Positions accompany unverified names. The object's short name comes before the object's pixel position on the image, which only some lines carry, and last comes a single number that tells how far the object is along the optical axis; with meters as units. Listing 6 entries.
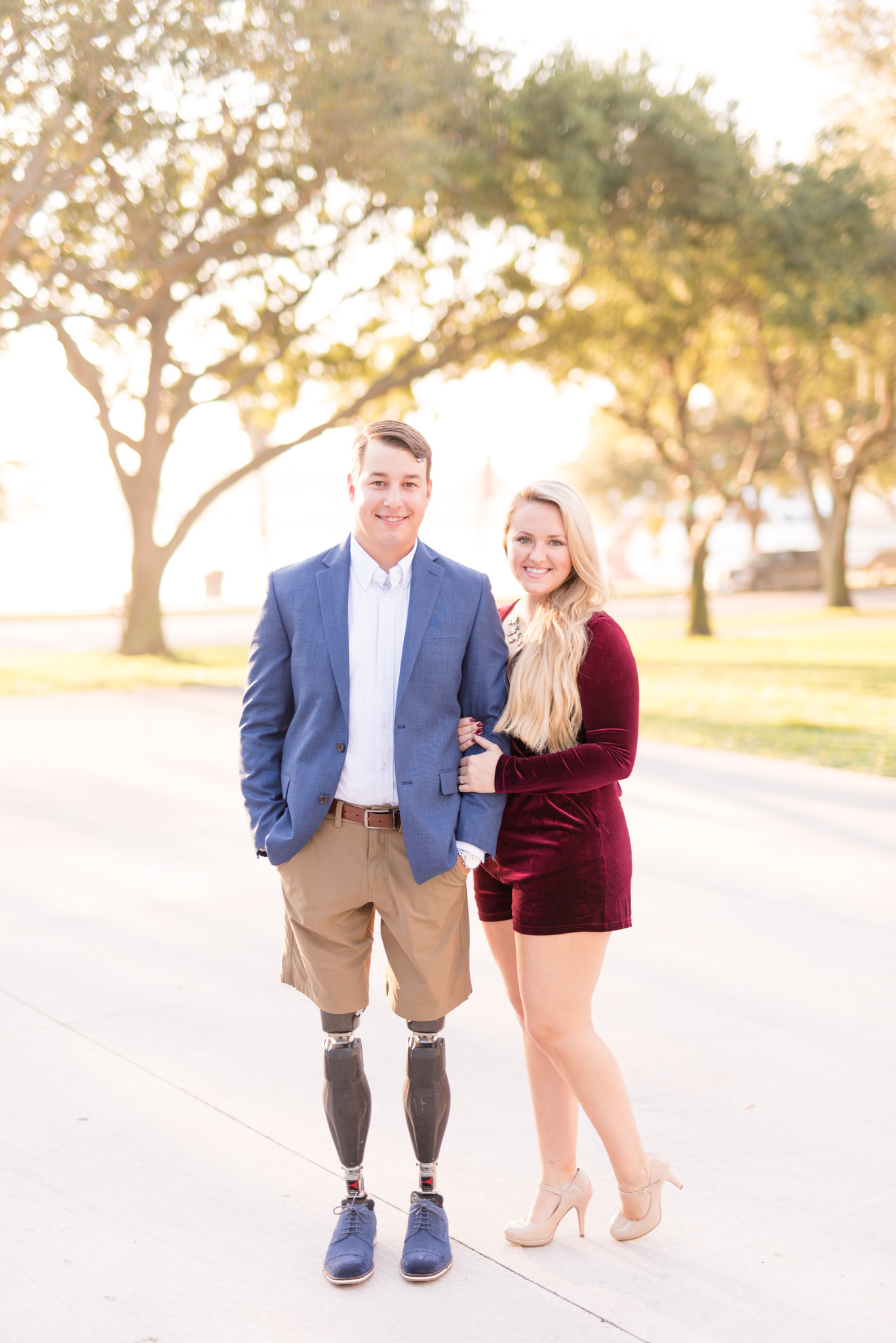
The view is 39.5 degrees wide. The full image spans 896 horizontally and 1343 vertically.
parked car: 45.41
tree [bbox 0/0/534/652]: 12.27
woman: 2.93
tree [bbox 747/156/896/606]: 17.55
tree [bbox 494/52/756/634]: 15.92
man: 2.91
